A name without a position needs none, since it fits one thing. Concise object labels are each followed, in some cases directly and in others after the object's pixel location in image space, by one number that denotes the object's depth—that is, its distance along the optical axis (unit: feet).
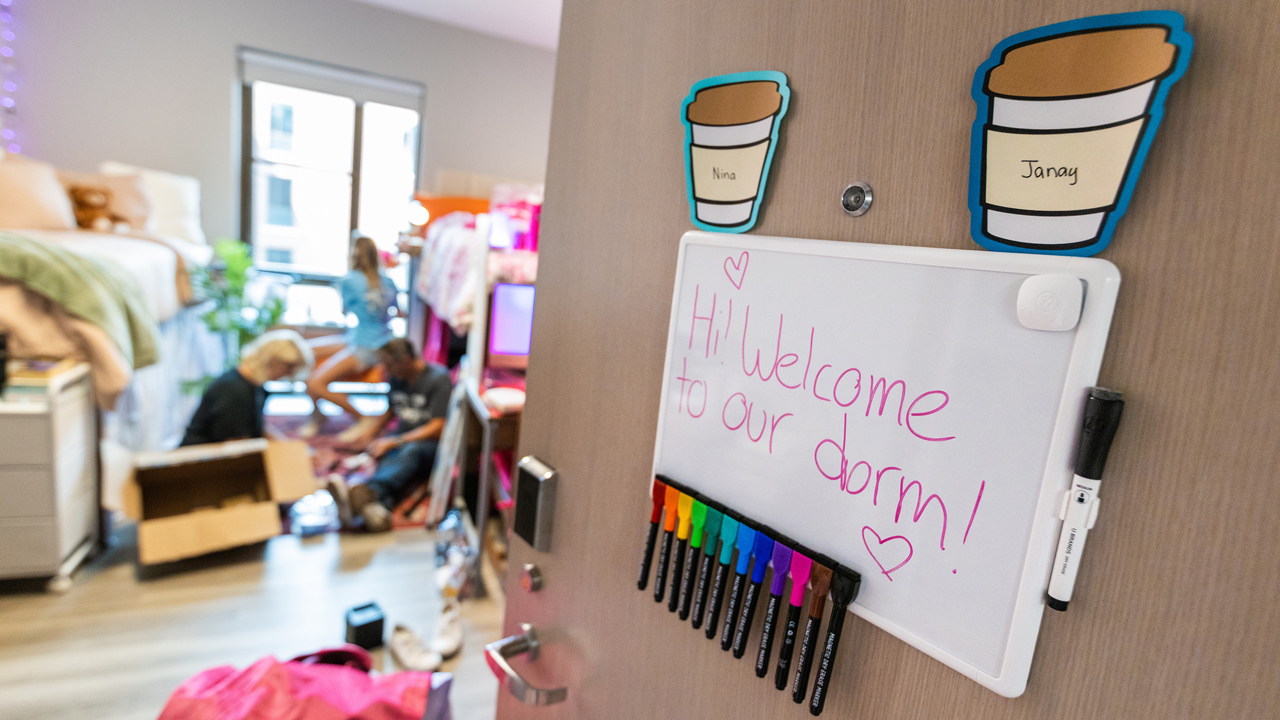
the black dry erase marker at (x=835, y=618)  1.45
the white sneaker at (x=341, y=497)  8.41
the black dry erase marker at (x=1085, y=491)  1.07
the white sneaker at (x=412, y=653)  6.01
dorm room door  0.96
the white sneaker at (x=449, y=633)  6.30
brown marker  1.50
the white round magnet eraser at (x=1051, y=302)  1.10
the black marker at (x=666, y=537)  1.95
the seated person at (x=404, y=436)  8.60
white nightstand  6.15
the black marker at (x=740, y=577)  1.71
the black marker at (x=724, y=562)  1.76
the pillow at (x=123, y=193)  10.83
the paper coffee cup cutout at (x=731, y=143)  1.65
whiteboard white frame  1.09
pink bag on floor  3.64
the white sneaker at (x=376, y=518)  8.45
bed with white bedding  6.82
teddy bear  10.48
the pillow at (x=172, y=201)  12.07
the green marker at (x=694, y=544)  1.86
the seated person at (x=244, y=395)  8.57
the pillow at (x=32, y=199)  9.17
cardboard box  6.98
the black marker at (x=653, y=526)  1.99
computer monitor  8.01
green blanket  6.62
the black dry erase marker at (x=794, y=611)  1.55
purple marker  1.61
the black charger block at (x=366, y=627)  6.23
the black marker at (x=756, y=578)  1.67
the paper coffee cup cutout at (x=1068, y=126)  1.01
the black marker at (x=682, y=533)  1.90
